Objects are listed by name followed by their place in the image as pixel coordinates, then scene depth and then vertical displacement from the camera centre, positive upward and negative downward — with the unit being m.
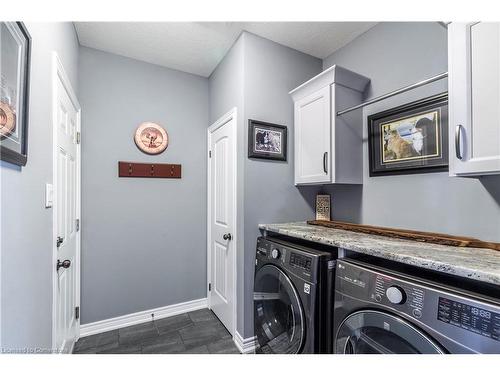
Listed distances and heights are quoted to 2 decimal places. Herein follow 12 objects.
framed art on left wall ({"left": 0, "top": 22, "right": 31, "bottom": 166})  0.66 +0.32
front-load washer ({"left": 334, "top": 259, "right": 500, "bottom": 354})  0.66 -0.45
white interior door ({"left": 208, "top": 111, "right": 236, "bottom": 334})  1.95 -0.29
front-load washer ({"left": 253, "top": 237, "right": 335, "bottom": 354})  1.16 -0.65
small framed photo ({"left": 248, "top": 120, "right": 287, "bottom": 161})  1.81 +0.41
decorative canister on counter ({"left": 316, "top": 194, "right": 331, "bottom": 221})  2.02 -0.17
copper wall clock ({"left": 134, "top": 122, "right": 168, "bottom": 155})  2.15 +0.50
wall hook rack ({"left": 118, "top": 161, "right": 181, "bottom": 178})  2.09 +0.18
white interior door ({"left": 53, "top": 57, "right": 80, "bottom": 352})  1.25 -0.14
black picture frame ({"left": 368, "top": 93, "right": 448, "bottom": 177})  1.33 +0.34
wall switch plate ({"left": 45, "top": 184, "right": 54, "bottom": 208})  1.08 -0.03
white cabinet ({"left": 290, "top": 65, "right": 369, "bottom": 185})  1.64 +0.47
